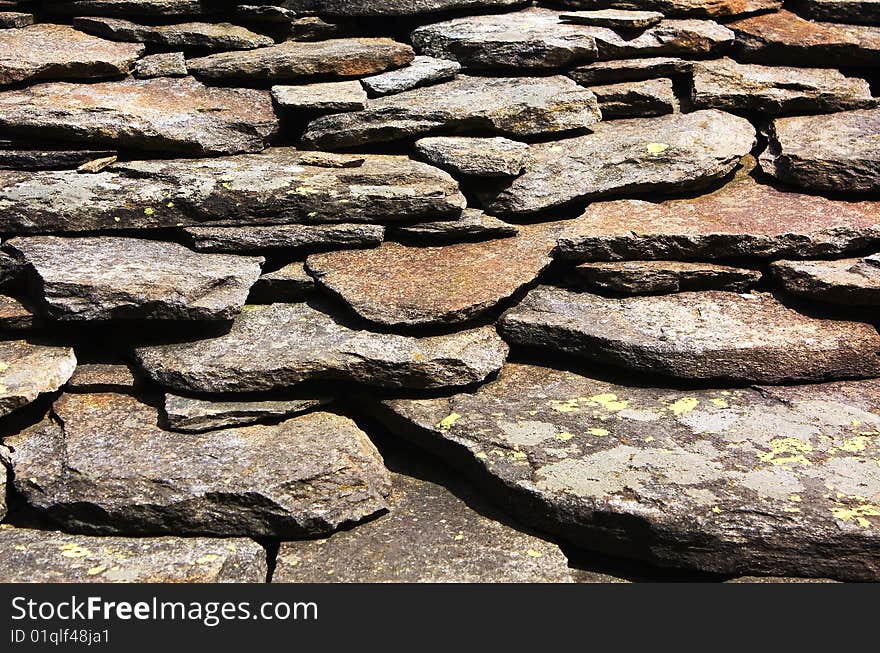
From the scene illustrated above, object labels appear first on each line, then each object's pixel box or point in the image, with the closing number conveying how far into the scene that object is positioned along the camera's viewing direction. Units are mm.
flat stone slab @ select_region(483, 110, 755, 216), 5145
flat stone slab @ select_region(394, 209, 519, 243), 4930
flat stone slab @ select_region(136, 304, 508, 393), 4316
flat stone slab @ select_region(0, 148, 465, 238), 4676
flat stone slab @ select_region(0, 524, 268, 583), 3818
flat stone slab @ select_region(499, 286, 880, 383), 4484
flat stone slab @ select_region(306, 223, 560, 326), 4520
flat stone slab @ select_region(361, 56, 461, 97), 5371
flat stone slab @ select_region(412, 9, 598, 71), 5641
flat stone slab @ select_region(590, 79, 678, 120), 5684
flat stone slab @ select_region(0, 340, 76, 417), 4152
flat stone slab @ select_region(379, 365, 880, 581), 3748
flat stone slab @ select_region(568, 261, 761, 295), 4797
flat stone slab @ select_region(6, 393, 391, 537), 4020
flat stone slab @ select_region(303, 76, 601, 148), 5176
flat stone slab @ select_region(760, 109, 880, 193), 5207
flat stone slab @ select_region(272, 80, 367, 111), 5188
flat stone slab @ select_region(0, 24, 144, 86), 5250
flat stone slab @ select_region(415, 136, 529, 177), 5047
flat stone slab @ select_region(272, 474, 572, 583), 3859
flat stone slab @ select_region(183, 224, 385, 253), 4723
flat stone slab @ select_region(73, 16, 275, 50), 5566
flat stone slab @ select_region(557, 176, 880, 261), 4828
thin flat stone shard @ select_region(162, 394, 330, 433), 4262
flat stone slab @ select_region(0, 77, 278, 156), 4918
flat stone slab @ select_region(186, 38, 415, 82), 5402
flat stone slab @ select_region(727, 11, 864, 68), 5941
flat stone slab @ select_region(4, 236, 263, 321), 4270
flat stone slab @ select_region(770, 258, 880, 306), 4582
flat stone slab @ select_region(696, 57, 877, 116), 5719
